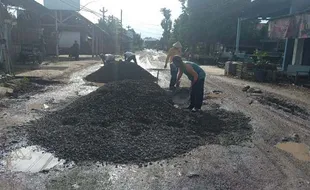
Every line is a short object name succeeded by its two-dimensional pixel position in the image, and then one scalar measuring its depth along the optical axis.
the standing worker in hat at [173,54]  10.75
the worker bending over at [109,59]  15.17
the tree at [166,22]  80.00
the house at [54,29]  20.99
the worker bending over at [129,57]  16.55
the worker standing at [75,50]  26.17
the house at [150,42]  103.88
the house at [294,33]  15.48
